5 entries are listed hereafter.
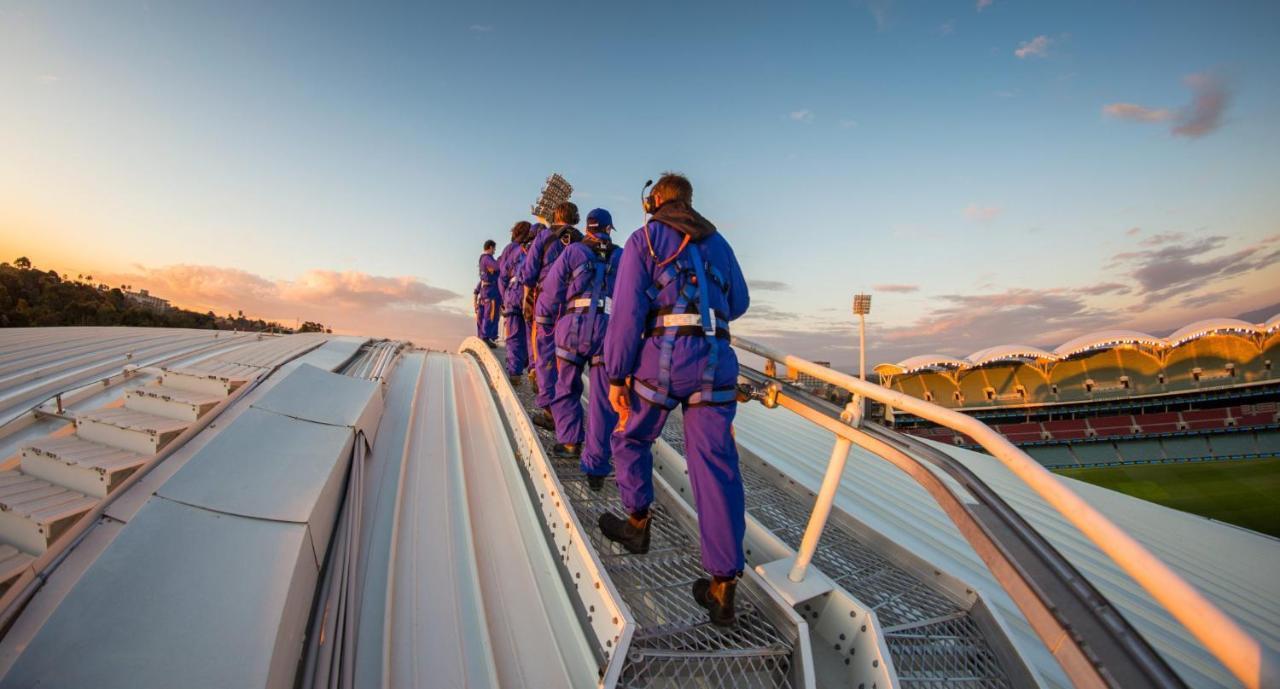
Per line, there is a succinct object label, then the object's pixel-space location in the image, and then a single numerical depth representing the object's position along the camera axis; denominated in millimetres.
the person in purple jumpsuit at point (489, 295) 8906
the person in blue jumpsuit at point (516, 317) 5836
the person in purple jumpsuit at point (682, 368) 2062
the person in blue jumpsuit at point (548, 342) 4320
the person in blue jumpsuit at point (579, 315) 3611
